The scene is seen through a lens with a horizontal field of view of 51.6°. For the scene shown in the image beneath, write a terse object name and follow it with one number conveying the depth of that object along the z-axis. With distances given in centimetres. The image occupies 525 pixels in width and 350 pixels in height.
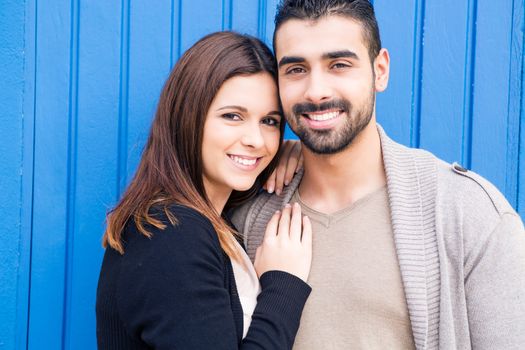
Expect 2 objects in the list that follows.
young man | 146
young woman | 132
